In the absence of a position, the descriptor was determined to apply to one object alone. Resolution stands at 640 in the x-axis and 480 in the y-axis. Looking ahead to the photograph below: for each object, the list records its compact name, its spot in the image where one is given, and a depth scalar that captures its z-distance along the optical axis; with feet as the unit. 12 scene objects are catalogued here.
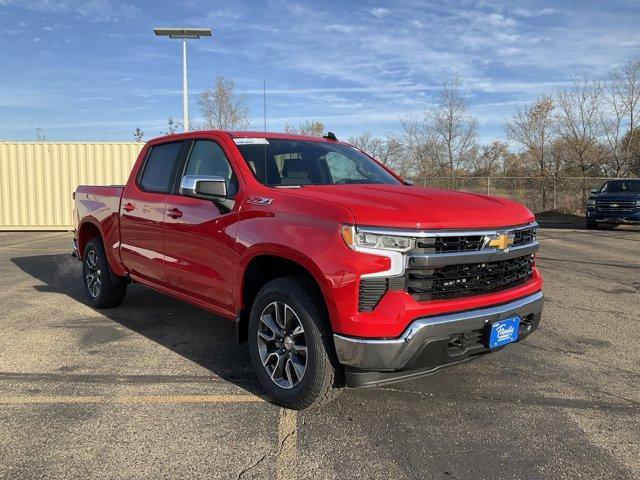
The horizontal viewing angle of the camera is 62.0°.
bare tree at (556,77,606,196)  98.53
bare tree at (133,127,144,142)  144.75
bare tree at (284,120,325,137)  88.41
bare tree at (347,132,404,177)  101.96
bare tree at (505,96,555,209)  101.19
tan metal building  55.88
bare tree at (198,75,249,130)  71.10
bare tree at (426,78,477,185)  97.71
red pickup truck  10.01
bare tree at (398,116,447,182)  100.27
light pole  56.70
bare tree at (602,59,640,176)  95.55
